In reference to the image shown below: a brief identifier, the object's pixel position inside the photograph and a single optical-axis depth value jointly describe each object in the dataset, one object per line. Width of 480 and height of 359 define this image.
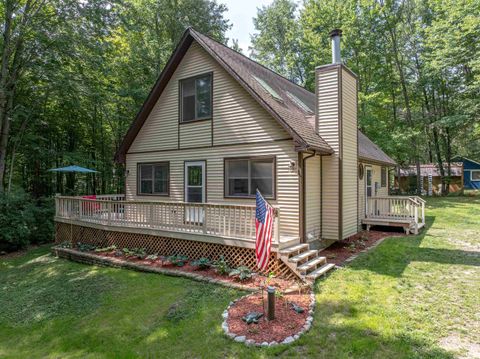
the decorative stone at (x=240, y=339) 4.08
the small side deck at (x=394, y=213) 11.04
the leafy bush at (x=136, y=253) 8.38
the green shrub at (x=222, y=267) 6.71
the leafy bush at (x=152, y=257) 8.02
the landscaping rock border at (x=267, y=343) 3.96
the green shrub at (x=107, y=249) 9.18
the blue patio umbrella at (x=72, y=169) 12.49
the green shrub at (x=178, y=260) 7.50
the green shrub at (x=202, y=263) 7.07
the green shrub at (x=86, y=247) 9.48
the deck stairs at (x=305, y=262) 6.13
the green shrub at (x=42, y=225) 12.47
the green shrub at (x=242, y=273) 6.28
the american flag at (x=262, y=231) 4.75
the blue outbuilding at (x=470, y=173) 32.12
